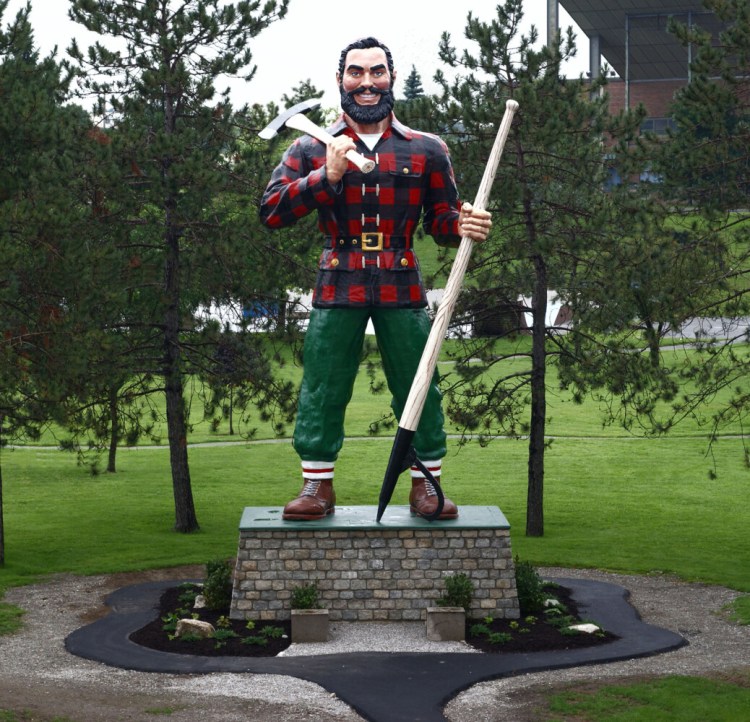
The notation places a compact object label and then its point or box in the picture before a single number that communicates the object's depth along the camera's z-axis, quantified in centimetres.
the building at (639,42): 5766
